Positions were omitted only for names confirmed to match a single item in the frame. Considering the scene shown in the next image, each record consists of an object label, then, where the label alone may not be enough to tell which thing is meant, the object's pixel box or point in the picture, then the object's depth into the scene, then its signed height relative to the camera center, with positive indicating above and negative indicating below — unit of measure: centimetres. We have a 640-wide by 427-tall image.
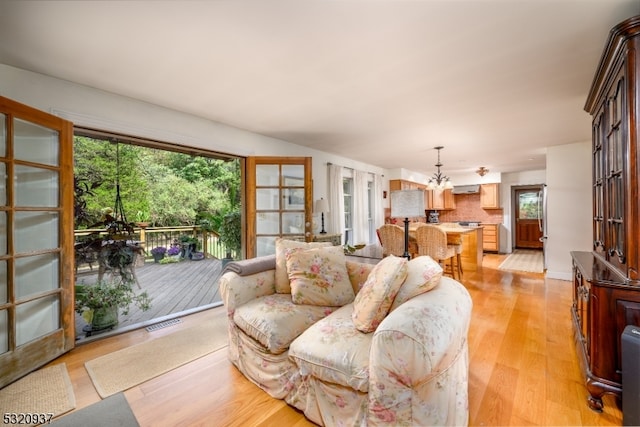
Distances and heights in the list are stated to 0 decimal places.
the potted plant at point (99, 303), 253 -86
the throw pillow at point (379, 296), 150 -48
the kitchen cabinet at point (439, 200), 787 +40
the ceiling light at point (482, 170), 661 +108
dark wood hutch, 143 -18
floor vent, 270 -116
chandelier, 536 +60
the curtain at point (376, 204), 639 +24
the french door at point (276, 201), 360 +19
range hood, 752 +71
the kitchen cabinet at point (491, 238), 724 -69
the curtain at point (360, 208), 570 +13
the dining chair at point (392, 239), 403 -40
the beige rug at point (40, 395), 159 -116
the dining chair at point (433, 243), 385 -45
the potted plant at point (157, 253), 607 -88
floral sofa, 117 -68
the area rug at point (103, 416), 148 -117
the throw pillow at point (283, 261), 221 -41
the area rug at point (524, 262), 525 -110
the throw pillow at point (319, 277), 199 -50
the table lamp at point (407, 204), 262 +10
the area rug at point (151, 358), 187 -117
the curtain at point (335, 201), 498 +25
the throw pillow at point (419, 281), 154 -41
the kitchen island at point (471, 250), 507 -72
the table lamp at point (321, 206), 426 +13
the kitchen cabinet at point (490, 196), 726 +48
